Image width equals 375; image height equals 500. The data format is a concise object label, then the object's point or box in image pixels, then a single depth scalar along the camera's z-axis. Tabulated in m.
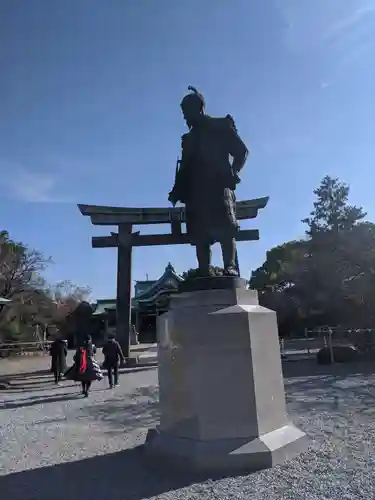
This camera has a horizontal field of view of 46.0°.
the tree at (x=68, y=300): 39.16
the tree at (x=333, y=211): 31.50
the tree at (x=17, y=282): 28.37
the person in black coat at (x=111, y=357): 11.97
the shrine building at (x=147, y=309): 36.97
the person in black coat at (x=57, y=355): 13.99
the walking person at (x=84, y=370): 10.80
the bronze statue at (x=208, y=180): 5.21
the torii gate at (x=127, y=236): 16.59
